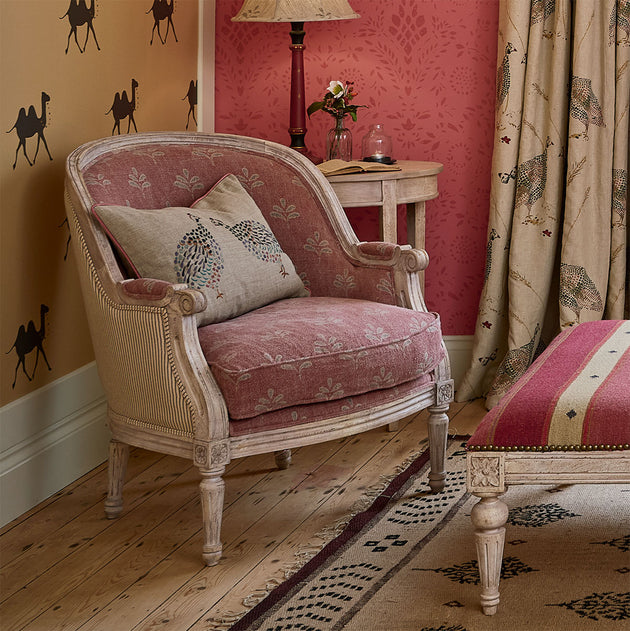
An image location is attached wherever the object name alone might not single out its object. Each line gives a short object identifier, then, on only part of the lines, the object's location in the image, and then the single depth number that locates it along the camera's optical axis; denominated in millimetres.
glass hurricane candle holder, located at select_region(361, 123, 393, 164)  6115
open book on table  5638
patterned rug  3504
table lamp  5766
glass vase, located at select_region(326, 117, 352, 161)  6015
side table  5623
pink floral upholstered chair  3971
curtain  5926
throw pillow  4327
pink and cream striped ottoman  3394
